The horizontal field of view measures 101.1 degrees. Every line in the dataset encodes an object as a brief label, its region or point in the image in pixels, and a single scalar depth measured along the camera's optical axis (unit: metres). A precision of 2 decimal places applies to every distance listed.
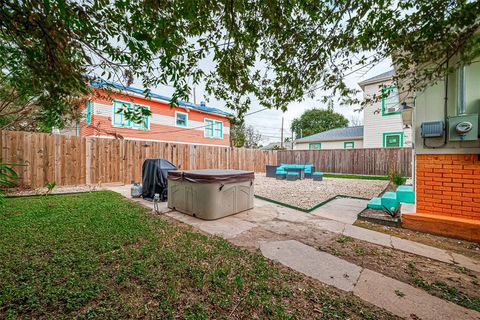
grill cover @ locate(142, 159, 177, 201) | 5.75
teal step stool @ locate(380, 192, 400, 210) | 4.24
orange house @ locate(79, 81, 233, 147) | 9.76
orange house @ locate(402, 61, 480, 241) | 3.02
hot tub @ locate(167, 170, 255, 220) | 4.01
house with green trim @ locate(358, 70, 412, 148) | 12.91
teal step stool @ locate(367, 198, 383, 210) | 4.56
